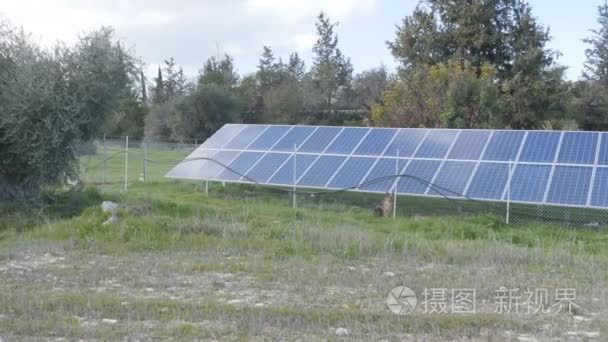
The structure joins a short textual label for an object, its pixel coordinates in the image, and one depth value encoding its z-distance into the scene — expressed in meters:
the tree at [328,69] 51.50
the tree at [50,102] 11.81
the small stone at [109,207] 10.49
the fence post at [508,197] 11.80
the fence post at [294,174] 13.91
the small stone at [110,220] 9.92
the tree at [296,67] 58.09
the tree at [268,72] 52.84
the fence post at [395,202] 12.62
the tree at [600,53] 41.44
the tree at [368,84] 45.91
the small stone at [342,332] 5.15
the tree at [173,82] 56.50
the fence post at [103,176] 19.42
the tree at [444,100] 23.50
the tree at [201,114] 42.59
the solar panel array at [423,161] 12.26
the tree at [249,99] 47.95
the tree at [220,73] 53.61
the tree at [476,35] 32.09
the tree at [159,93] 53.13
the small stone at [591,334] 5.16
